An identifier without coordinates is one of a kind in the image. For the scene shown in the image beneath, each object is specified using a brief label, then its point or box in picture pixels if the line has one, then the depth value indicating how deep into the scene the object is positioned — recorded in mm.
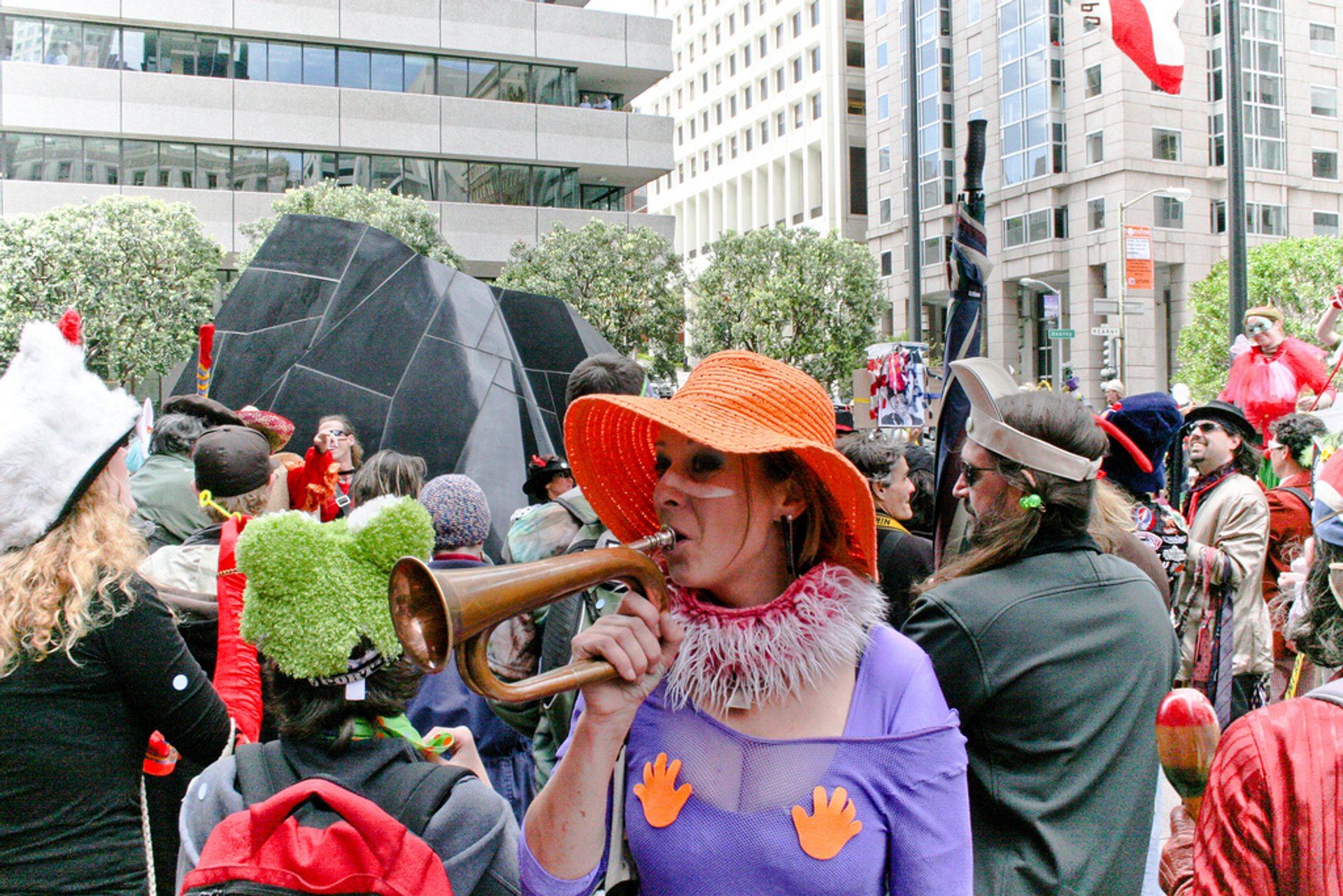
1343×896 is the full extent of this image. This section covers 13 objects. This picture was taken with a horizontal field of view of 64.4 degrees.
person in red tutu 7574
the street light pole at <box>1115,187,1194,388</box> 24531
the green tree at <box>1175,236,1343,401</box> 32844
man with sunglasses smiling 4672
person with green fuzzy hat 1934
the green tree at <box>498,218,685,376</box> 32219
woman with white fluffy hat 2281
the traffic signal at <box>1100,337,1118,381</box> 22203
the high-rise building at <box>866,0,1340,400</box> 43062
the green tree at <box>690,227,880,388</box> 36438
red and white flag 7984
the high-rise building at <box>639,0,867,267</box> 60344
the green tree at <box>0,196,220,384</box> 27969
